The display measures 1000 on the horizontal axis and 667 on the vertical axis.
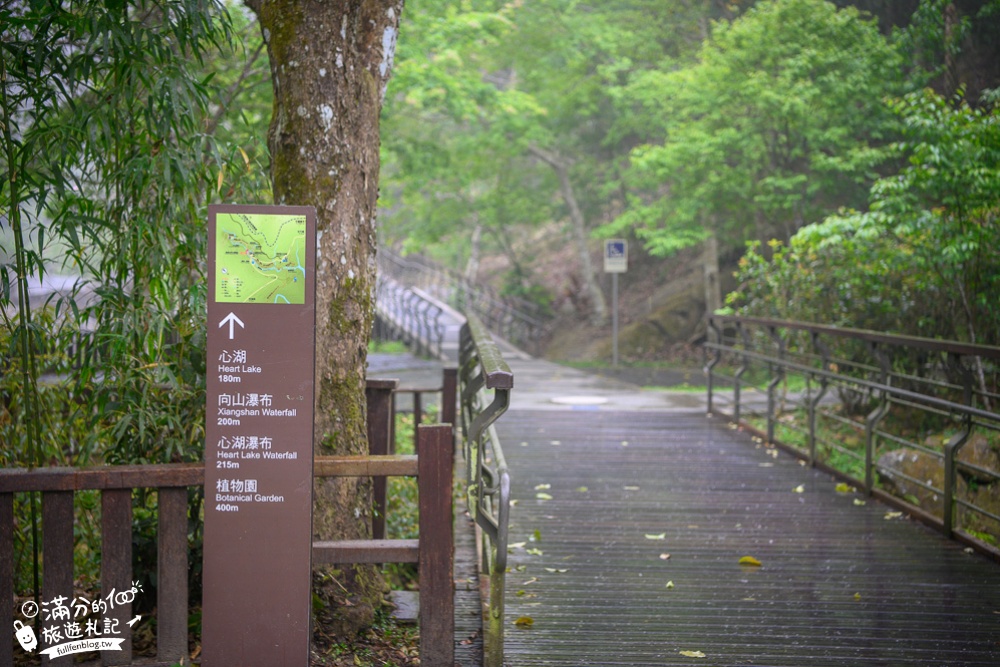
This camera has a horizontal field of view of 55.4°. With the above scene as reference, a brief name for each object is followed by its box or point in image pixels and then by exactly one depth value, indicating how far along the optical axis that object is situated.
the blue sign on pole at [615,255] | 16.61
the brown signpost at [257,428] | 3.09
